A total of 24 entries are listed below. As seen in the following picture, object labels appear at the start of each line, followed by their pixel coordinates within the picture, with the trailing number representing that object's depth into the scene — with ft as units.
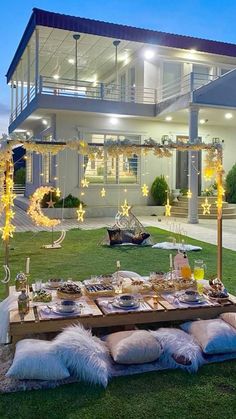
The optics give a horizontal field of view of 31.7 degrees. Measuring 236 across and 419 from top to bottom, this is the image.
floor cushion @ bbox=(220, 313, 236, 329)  13.30
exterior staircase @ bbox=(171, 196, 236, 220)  49.53
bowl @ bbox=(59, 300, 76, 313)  13.01
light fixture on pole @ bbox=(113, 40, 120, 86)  50.29
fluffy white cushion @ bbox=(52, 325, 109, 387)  10.66
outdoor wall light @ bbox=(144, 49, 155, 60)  53.01
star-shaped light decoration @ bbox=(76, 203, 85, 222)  28.86
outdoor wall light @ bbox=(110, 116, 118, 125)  51.86
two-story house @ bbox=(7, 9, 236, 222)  46.34
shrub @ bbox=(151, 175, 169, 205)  53.31
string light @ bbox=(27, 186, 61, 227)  29.96
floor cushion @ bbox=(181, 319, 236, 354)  12.10
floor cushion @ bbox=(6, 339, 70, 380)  10.48
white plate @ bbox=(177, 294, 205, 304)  14.21
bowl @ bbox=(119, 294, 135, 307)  13.58
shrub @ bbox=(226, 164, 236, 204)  54.70
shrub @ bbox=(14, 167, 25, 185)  86.63
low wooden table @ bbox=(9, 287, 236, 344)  12.32
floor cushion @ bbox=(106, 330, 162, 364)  11.40
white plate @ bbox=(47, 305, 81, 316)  12.90
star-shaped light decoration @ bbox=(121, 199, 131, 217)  32.73
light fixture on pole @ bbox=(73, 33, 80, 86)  48.56
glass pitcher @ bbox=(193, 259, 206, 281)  16.48
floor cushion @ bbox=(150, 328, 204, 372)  11.51
